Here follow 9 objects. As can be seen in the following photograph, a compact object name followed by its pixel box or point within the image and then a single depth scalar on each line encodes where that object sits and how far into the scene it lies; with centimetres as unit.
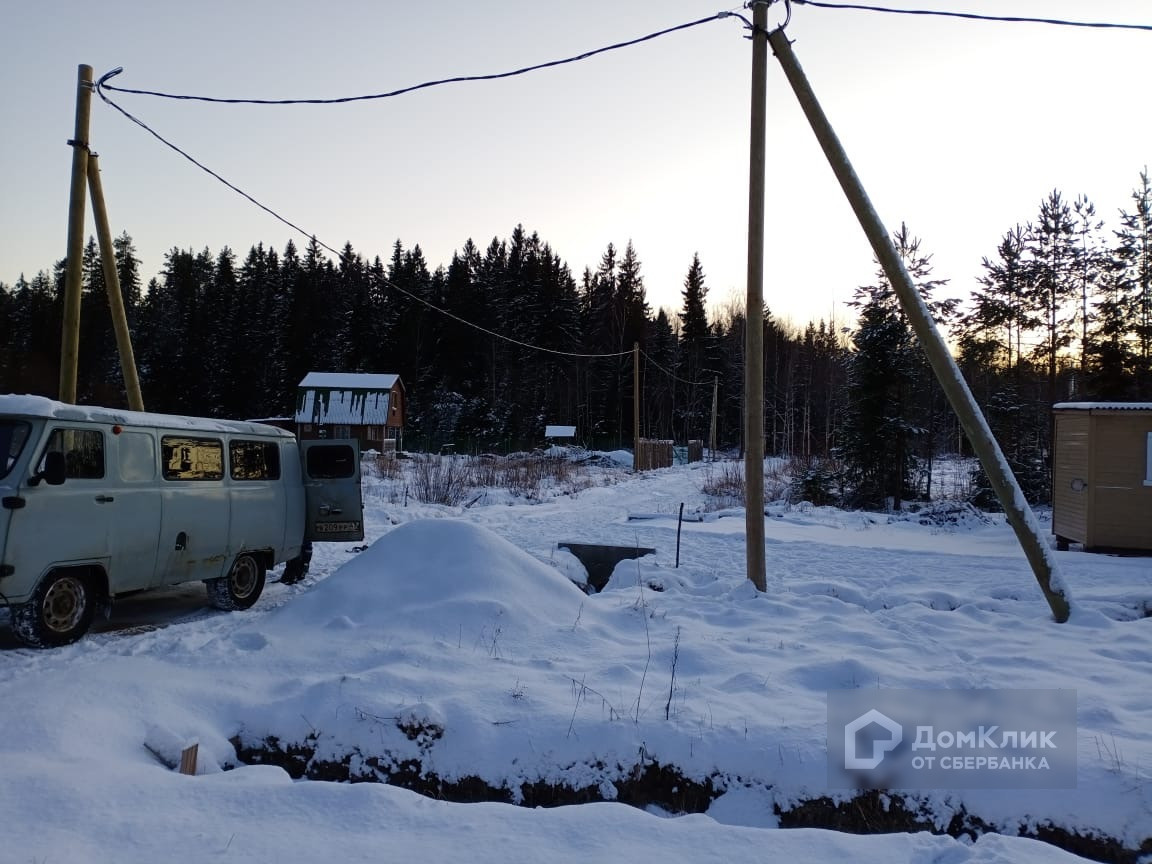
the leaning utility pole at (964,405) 736
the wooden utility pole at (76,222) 1099
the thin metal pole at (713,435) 5448
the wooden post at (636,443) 3702
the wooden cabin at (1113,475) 1218
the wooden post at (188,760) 420
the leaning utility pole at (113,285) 1144
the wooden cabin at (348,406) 4803
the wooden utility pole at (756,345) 855
